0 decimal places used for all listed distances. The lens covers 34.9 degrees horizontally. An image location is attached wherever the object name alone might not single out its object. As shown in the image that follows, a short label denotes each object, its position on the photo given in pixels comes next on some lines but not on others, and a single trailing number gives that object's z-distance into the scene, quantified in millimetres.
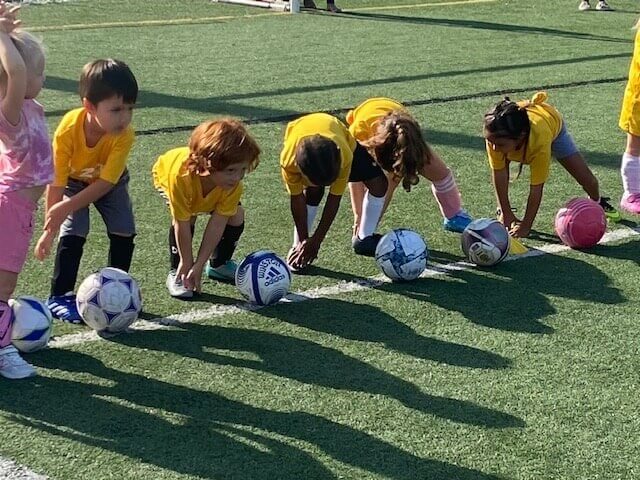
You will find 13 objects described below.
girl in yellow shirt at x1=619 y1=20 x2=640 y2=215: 6973
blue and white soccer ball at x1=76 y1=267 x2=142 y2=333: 4711
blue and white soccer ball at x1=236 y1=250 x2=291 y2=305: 5160
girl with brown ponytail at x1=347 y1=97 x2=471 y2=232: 5906
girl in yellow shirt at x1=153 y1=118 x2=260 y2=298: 5000
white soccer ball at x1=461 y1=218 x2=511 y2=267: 5824
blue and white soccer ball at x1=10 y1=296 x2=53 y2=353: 4465
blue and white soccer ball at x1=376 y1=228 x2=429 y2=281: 5559
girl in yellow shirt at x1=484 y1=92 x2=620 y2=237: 6051
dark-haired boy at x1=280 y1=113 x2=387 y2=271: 5535
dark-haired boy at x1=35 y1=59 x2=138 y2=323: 4684
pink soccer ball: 6152
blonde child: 4168
